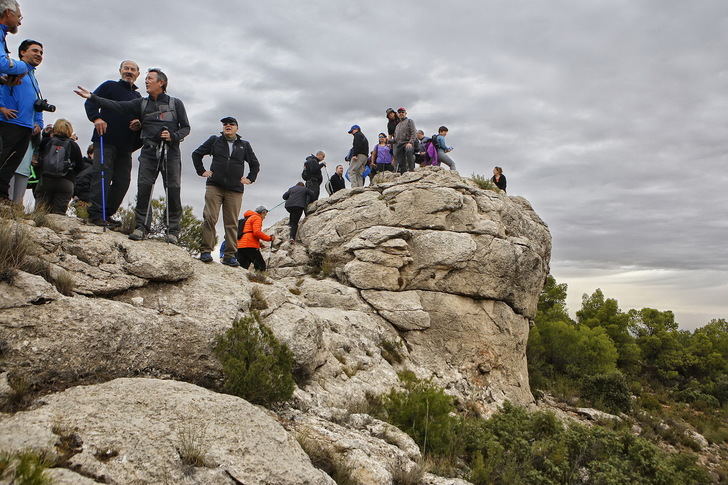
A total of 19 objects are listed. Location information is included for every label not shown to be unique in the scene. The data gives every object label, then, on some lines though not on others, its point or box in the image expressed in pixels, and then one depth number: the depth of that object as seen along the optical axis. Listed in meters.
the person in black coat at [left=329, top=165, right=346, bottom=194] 21.11
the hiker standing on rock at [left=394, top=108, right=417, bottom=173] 19.50
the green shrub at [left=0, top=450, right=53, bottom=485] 3.26
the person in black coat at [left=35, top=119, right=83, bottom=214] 8.87
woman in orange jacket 12.68
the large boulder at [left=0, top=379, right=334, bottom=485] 4.12
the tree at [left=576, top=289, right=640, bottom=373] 32.56
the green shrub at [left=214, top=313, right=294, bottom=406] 6.64
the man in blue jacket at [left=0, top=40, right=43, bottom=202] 6.85
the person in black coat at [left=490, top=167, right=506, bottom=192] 21.11
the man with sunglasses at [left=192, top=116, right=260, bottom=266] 9.38
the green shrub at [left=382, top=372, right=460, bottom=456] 8.22
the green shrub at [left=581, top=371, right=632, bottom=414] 21.67
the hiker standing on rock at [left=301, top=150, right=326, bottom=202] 18.69
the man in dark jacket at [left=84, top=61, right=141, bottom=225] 8.21
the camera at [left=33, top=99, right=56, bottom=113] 7.20
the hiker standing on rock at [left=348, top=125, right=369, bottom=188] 19.95
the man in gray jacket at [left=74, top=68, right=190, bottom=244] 8.27
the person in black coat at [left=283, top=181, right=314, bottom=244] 18.06
